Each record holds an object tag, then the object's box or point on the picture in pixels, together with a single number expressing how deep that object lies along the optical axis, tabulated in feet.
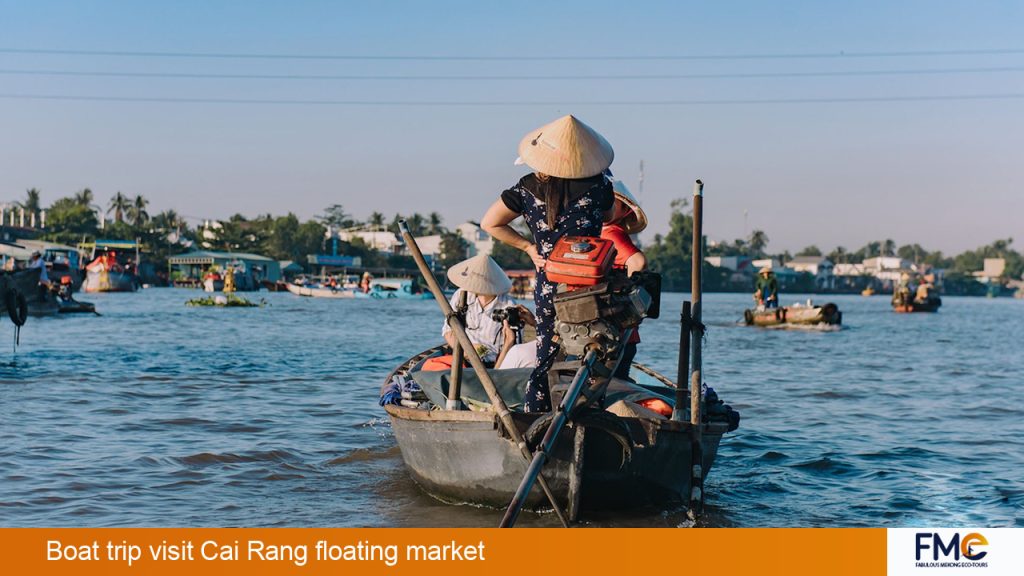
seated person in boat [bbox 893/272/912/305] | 230.07
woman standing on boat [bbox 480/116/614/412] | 22.52
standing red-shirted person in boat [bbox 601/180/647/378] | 23.91
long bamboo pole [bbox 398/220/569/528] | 22.40
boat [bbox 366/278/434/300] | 283.83
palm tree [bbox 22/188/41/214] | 457.68
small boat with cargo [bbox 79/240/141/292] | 258.78
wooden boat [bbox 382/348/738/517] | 23.25
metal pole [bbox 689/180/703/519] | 24.80
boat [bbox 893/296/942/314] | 228.63
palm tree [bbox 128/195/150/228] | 448.65
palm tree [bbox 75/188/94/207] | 451.94
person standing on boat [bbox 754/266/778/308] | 134.10
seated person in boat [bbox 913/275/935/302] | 229.04
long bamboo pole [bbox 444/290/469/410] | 24.90
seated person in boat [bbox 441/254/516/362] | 32.68
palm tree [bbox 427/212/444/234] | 501.97
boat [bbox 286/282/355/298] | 278.46
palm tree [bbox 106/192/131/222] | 450.30
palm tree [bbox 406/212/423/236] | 509.35
